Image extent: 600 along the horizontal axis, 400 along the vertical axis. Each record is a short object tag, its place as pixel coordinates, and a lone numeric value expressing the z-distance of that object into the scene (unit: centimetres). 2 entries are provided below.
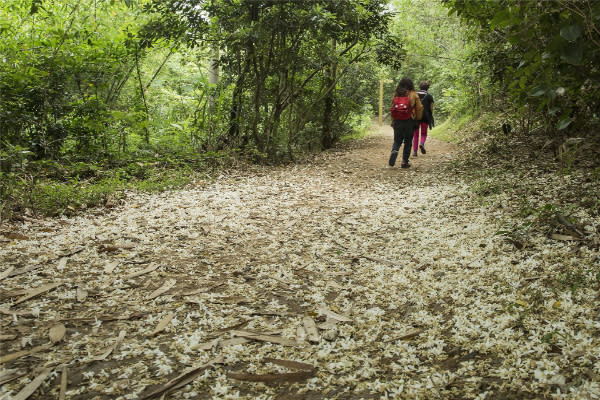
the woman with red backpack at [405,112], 855
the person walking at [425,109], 1024
